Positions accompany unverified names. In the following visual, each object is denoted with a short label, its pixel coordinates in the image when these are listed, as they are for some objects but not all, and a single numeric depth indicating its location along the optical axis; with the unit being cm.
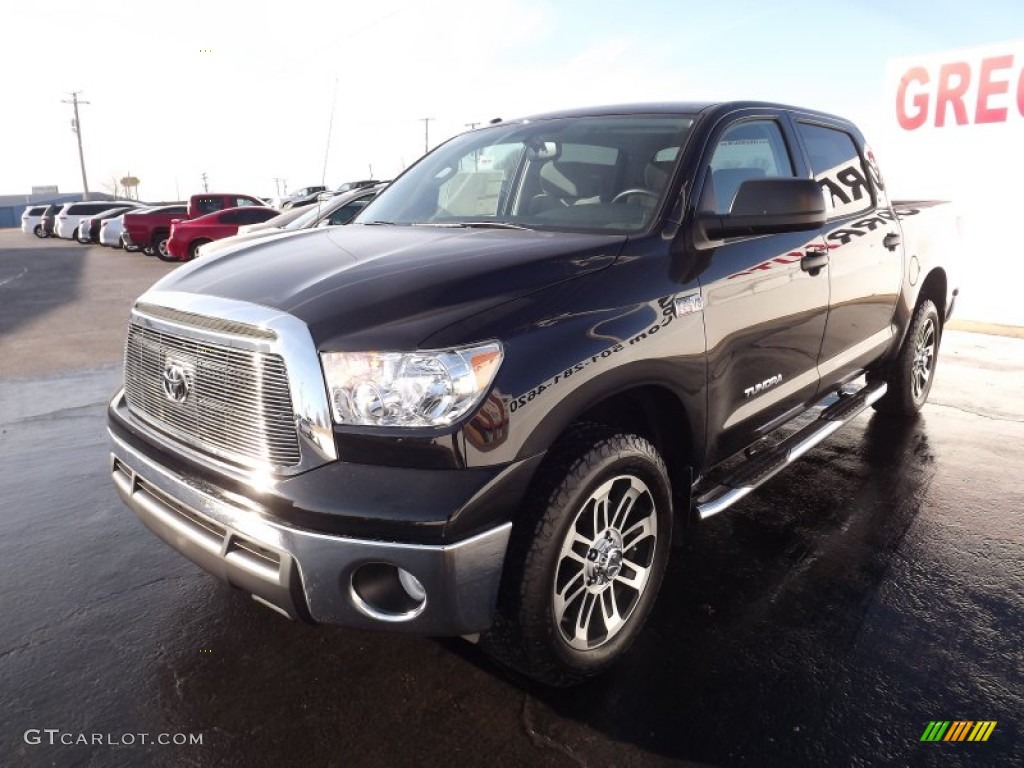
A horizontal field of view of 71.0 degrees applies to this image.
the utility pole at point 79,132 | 6788
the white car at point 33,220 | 3748
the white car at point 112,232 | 2398
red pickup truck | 2095
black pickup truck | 190
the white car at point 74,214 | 3092
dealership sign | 898
